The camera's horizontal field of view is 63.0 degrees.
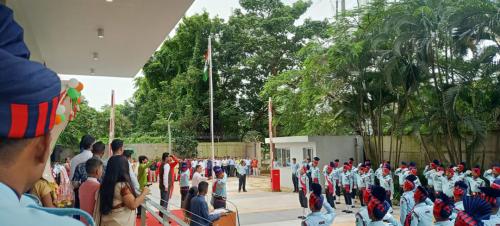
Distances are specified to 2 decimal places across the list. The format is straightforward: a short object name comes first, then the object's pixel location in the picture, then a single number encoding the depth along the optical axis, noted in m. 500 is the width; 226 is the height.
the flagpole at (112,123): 13.65
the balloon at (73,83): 4.24
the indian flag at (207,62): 14.62
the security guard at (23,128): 0.69
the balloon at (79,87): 4.50
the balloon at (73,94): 3.86
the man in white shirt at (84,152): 4.97
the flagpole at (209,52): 14.38
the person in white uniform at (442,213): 4.80
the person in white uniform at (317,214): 5.29
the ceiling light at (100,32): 6.41
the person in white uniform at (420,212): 5.64
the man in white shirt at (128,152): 7.61
